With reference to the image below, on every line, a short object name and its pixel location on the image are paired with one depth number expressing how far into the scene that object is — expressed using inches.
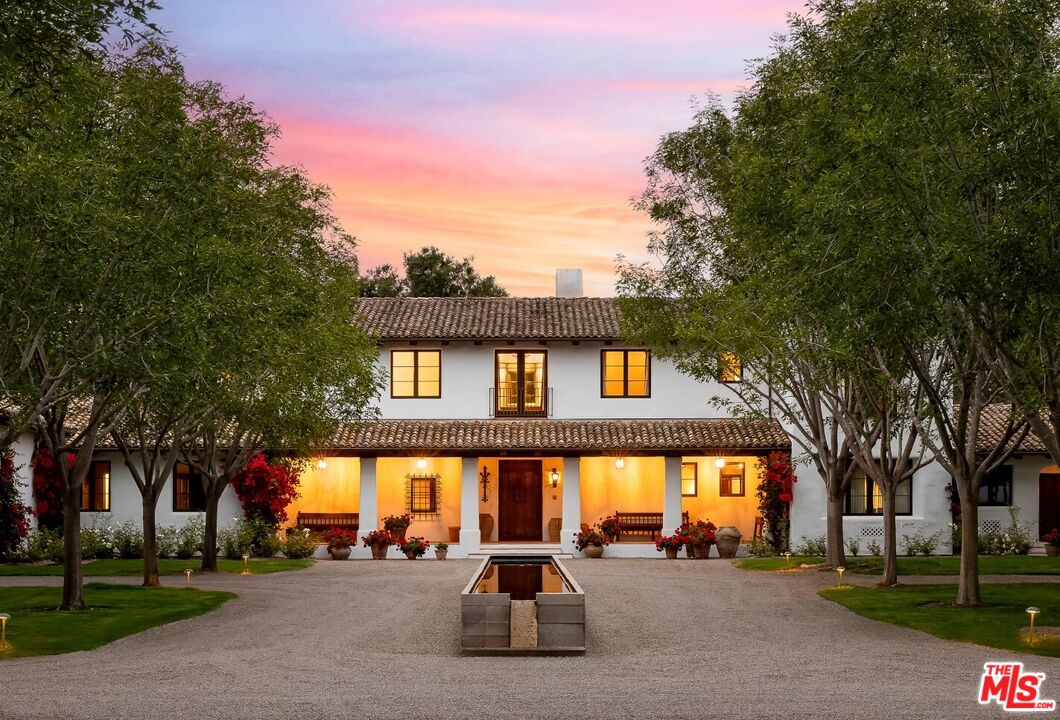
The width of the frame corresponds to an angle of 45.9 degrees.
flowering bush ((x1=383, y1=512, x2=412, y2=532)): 1461.6
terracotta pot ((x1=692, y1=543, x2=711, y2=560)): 1390.3
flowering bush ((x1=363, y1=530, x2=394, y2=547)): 1418.6
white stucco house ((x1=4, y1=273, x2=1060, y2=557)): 1438.2
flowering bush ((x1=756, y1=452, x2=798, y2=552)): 1409.9
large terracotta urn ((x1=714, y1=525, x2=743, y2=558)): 1400.1
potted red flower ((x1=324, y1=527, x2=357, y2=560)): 1416.1
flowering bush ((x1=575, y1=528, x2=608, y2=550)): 1411.2
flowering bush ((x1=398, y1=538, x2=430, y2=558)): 1409.9
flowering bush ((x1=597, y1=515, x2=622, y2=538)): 1445.6
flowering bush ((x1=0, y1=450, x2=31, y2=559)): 1323.8
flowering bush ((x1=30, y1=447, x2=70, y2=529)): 1395.2
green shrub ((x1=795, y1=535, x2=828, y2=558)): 1398.9
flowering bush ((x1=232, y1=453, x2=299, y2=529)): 1438.2
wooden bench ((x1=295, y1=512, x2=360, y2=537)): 1533.0
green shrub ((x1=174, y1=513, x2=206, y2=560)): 1400.1
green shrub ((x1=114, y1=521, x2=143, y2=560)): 1405.0
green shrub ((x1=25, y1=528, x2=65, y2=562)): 1339.8
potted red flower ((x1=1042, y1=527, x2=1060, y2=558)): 1371.8
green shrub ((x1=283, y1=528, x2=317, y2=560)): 1407.5
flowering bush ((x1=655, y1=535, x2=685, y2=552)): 1400.1
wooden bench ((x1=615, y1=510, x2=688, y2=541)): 1509.6
